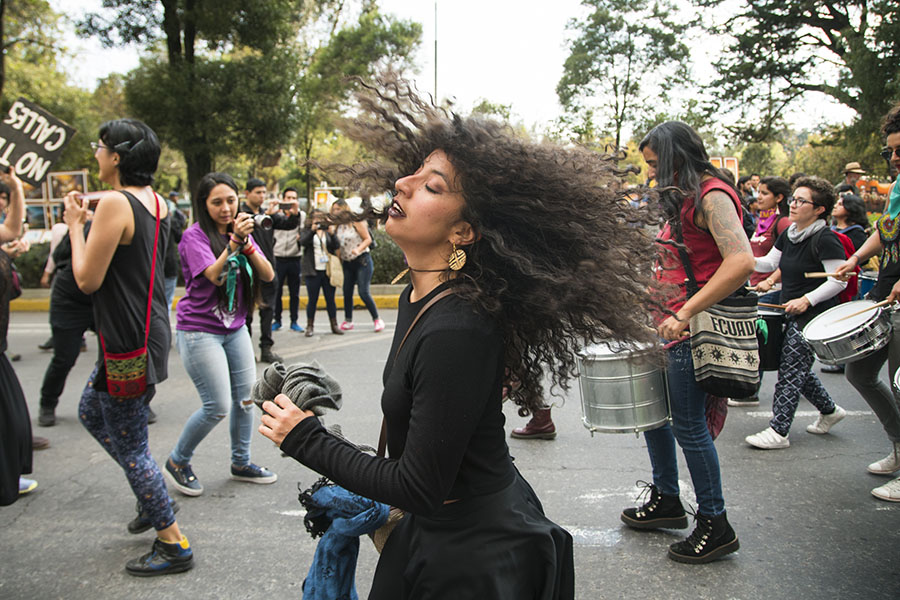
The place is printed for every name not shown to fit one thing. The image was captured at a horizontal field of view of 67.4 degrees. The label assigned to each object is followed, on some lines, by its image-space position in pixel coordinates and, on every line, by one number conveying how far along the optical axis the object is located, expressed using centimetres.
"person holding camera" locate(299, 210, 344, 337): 884
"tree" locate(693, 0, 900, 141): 1879
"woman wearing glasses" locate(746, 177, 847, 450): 455
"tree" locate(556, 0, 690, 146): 2445
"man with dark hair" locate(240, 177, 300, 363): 683
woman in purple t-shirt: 369
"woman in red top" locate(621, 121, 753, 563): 277
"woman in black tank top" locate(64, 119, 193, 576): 289
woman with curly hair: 150
